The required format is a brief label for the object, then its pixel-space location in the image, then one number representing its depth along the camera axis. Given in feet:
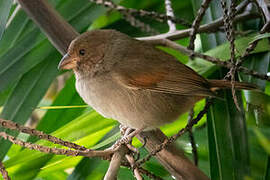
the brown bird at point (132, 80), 7.83
